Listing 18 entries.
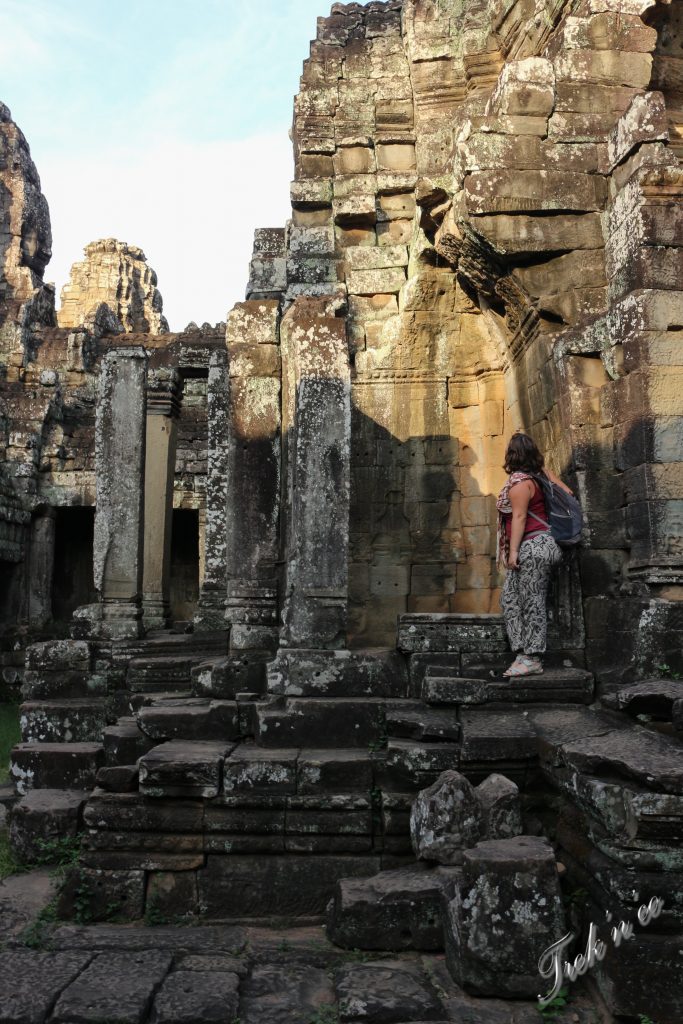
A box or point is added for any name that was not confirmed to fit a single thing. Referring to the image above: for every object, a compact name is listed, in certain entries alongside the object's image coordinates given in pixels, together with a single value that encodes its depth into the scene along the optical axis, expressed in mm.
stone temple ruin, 4176
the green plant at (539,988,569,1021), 3367
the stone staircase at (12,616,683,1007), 3779
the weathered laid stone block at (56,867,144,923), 4535
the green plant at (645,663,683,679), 5054
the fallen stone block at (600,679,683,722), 4469
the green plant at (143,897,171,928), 4520
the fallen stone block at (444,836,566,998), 3502
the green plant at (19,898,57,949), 4117
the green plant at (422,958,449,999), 3600
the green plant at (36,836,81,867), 5148
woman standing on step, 5375
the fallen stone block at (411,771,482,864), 4188
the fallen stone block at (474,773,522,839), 4188
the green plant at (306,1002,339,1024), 3371
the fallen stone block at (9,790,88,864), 5176
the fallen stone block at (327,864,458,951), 4000
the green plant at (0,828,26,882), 5129
